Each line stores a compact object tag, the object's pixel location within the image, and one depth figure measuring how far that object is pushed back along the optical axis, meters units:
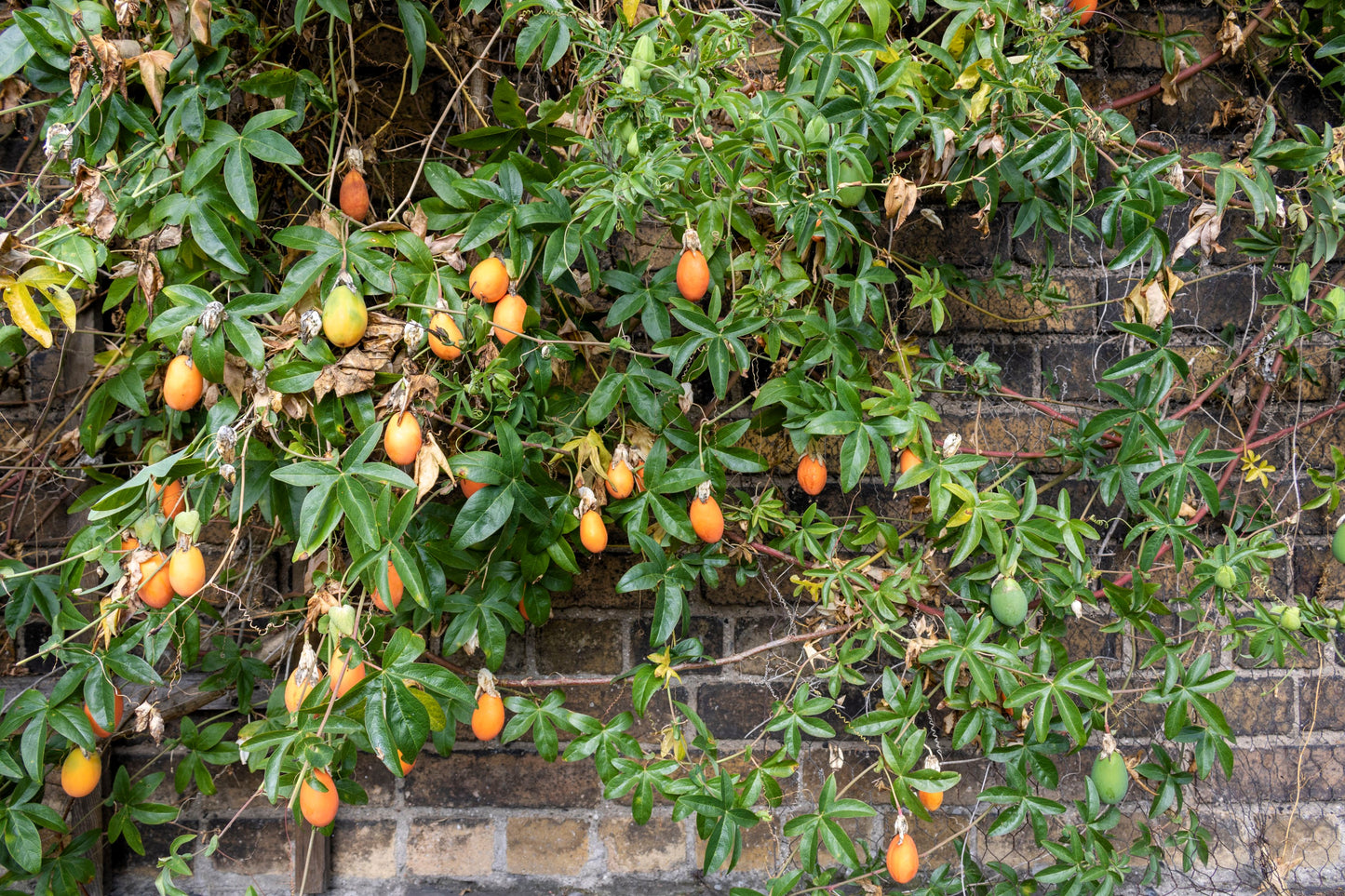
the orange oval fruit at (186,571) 0.81
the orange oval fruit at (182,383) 0.82
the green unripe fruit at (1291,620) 1.01
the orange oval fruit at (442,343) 0.85
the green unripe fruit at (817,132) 0.89
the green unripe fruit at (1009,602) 0.95
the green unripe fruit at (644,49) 0.88
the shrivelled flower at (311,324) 0.81
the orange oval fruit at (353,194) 1.00
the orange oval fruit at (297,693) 0.87
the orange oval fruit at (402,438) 0.80
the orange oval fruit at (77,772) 1.01
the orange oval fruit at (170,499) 0.86
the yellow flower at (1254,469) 1.15
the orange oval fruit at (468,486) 0.93
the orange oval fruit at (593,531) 0.93
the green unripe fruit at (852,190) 0.93
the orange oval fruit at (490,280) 0.87
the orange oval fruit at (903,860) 0.98
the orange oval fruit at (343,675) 0.85
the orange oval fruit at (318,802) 0.87
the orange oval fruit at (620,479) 0.94
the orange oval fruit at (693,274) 0.92
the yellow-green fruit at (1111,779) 1.01
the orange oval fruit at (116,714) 0.95
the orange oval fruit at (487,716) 0.98
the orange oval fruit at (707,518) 0.96
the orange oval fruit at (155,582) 0.85
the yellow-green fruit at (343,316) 0.81
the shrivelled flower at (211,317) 0.80
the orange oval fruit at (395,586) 0.85
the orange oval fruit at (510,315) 0.88
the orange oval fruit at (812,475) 1.04
